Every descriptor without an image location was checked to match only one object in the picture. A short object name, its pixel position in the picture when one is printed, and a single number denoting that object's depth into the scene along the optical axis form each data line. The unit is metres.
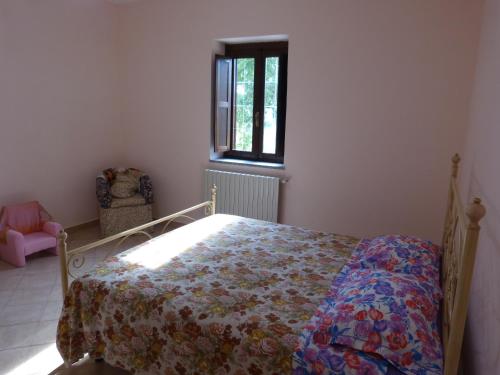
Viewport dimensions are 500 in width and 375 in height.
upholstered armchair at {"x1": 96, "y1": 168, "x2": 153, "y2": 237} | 4.14
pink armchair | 3.38
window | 3.98
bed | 1.35
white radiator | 3.86
